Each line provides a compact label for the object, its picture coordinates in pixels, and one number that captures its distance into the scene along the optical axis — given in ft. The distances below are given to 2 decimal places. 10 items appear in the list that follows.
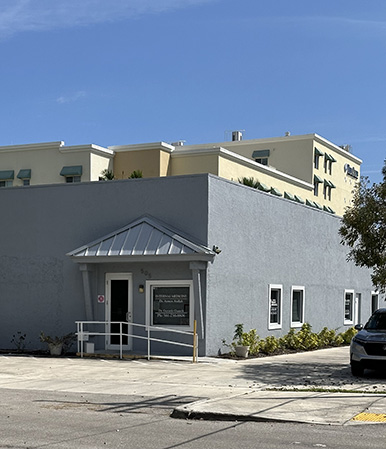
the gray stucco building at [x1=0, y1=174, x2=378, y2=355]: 73.61
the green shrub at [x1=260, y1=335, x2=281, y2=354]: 78.07
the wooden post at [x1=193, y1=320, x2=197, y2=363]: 68.80
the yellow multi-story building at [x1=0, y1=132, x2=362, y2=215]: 166.71
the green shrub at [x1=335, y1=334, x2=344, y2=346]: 97.40
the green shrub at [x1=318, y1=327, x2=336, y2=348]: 91.97
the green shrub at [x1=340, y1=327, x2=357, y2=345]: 100.12
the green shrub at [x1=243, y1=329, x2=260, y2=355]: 75.15
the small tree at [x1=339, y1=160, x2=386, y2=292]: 65.61
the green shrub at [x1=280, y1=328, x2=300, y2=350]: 85.19
